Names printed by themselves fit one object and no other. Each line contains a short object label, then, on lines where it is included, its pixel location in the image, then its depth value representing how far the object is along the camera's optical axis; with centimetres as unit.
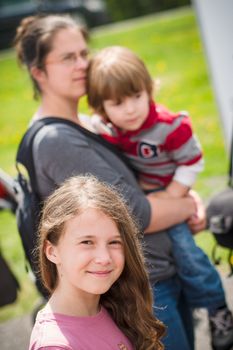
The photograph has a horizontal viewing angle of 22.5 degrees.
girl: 187
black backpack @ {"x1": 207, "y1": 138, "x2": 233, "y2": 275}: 264
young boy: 260
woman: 239
